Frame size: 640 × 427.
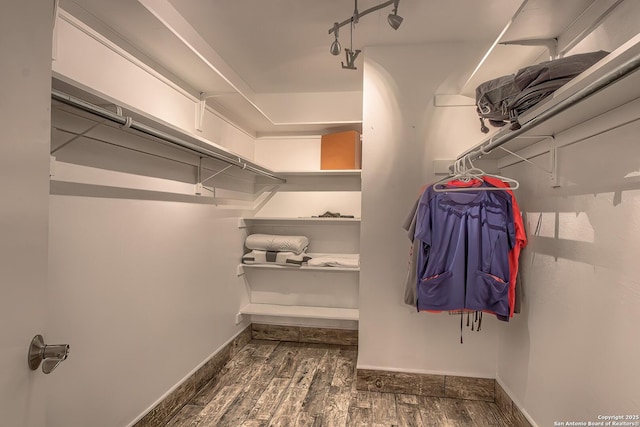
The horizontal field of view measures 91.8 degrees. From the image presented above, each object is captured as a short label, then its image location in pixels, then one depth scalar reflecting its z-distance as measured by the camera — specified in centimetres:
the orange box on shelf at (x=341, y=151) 283
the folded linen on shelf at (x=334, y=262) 286
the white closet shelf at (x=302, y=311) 292
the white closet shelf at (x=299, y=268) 284
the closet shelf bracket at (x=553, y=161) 156
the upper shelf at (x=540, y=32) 137
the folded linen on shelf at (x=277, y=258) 290
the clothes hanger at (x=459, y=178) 175
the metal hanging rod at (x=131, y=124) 100
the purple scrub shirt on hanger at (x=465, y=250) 175
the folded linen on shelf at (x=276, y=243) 293
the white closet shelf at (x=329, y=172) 279
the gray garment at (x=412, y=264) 196
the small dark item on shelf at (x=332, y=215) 299
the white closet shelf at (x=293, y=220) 286
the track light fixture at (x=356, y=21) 153
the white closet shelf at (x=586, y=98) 81
